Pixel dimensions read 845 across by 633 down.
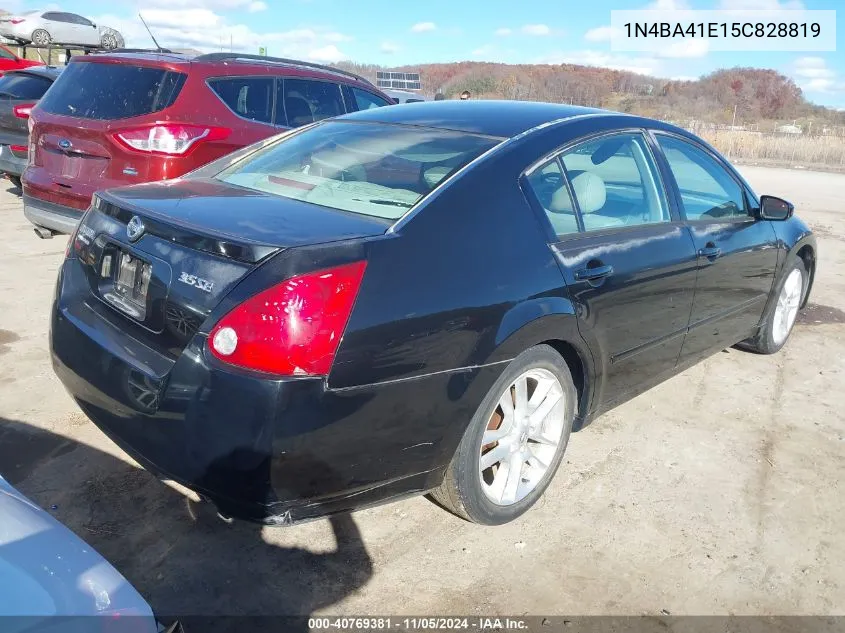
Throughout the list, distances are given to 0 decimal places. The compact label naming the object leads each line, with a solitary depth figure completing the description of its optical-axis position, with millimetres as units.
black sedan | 2148
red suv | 5203
